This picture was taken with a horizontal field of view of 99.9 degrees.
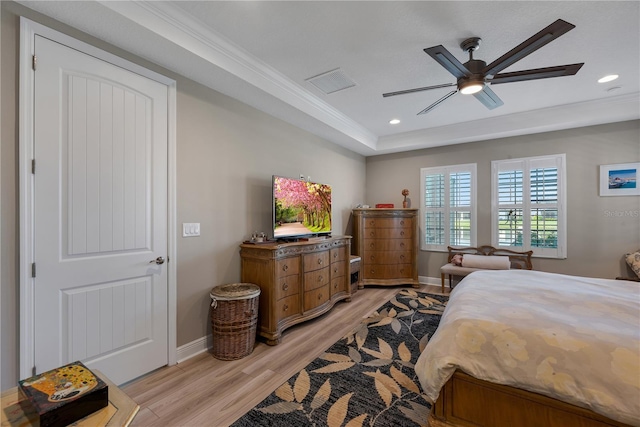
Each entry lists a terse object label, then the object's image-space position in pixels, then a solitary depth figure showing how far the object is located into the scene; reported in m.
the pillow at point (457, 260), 4.37
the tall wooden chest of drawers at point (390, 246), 4.71
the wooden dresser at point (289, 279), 2.71
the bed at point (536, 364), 1.24
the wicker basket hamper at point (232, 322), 2.43
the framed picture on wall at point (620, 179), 3.59
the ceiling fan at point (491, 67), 1.68
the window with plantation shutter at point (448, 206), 4.69
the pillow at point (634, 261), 3.35
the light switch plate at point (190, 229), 2.46
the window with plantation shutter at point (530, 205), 4.02
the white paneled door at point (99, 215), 1.72
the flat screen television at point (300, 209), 3.08
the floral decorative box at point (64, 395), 0.84
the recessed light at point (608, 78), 2.89
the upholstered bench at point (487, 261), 4.07
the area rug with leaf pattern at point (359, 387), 1.71
